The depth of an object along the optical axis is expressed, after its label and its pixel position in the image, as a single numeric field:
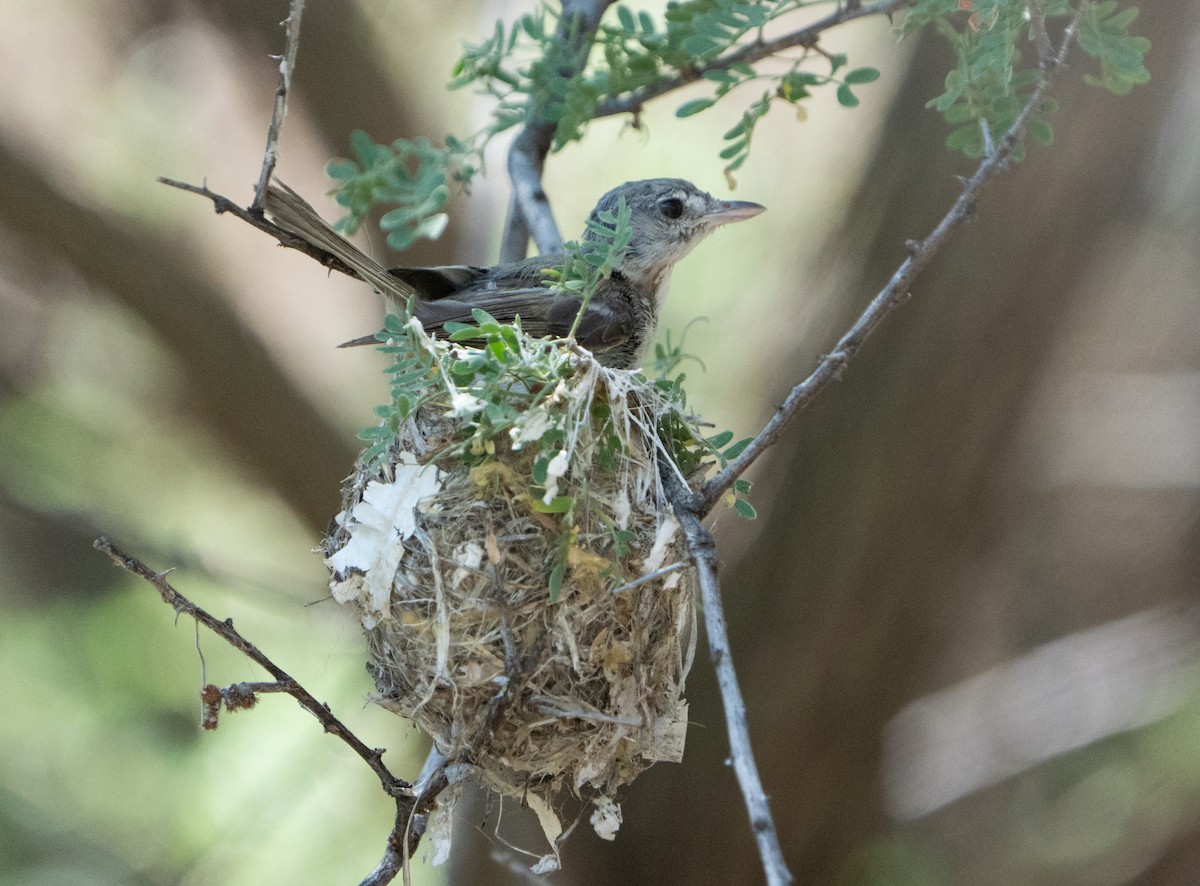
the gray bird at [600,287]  5.71
